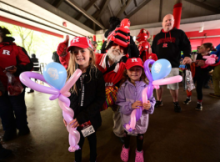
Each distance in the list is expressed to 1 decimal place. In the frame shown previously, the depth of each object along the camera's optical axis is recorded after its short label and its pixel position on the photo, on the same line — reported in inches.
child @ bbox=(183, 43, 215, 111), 81.2
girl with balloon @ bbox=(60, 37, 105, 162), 34.2
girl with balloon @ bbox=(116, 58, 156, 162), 40.3
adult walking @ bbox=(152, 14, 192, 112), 72.6
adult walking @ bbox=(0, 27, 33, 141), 52.4
